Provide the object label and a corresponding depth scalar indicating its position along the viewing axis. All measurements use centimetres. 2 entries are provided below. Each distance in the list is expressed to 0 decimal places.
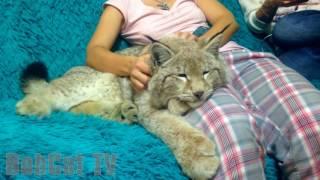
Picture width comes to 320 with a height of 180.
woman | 109
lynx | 109
